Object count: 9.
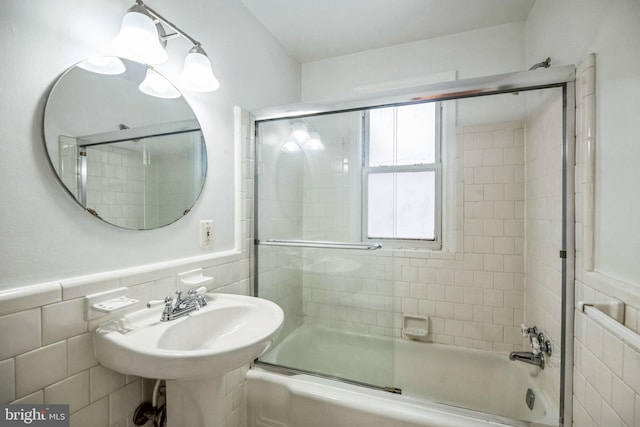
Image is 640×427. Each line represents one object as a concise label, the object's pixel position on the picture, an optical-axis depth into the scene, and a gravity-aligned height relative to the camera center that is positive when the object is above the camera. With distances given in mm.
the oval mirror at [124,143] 784 +239
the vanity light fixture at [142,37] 825 +564
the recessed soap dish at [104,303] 796 -300
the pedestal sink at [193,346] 735 -448
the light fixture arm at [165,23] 867 +682
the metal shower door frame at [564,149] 1060 +261
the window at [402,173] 1567 +254
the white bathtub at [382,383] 1135 -912
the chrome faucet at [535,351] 1327 -720
